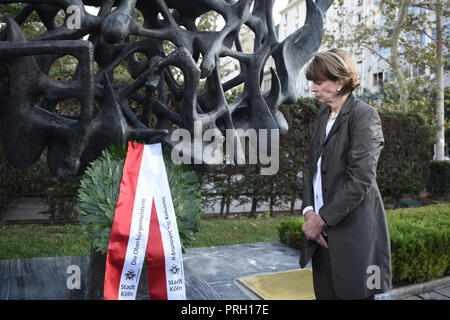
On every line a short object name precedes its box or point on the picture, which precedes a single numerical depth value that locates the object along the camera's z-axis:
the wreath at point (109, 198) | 2.97
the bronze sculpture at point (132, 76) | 2.92
